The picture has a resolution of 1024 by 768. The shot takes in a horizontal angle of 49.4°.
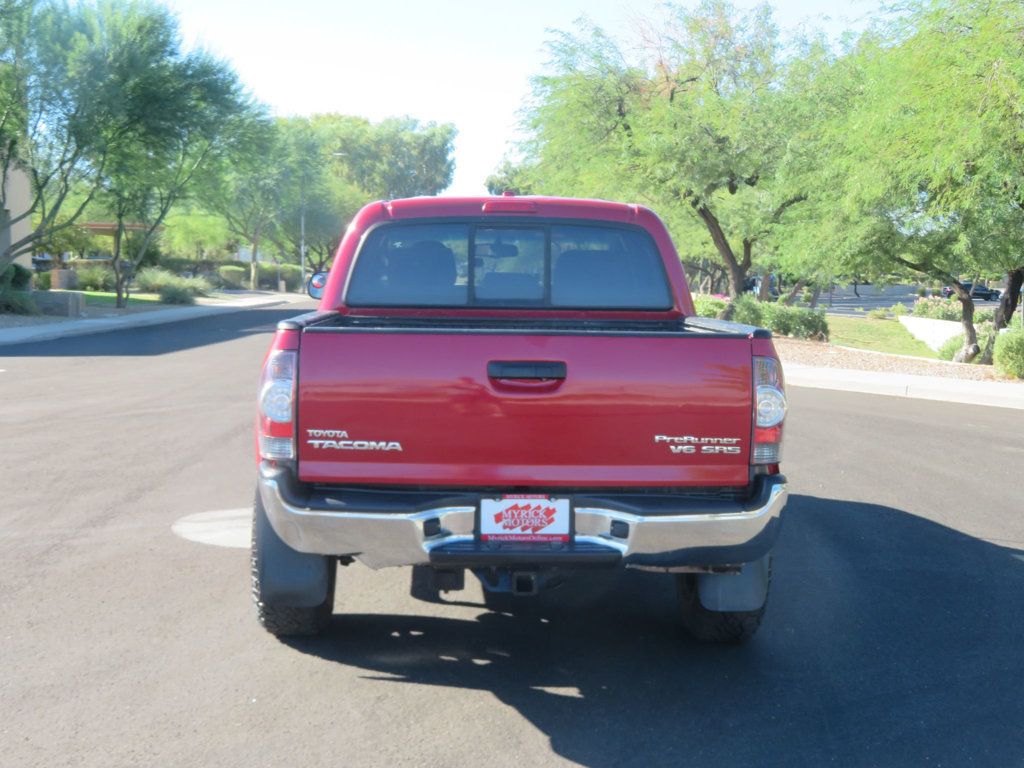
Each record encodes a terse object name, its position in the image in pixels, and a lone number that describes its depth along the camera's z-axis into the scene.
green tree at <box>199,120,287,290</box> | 64.96
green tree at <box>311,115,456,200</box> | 106.31
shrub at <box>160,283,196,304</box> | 44.38
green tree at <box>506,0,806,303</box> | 26.19
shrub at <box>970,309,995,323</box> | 43.09
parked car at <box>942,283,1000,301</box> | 76.79
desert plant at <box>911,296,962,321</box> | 49.44
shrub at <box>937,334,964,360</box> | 30.24
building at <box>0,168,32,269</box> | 42.28
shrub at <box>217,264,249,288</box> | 68.00
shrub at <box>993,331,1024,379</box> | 19.55
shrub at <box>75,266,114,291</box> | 49.84
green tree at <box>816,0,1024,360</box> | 16.30
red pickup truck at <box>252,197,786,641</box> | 4.22
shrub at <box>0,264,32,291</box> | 34.69
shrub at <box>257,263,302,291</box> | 73.50
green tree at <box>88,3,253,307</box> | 31.22
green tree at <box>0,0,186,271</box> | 28.91
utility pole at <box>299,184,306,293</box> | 64.16
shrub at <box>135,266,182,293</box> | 50.88
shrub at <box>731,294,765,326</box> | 29.53
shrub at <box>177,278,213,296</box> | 48.46
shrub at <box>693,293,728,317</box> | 31.84
